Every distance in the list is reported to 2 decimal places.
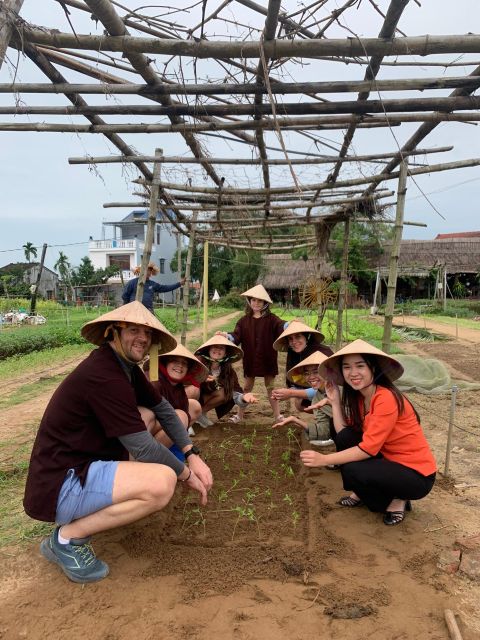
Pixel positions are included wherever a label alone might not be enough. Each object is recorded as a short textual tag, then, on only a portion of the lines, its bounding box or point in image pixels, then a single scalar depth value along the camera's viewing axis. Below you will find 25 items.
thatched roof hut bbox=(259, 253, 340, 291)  27.70
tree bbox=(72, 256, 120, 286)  36.60
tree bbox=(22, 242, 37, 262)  42.37
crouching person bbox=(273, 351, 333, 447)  3.87
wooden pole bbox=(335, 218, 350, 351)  8.64
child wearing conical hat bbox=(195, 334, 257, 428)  4.59
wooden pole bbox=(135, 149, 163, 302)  5.83
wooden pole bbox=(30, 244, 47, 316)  21.59
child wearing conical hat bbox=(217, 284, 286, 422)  5.37
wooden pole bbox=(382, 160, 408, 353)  5.02
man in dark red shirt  2.26
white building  40.50
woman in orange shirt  2.71
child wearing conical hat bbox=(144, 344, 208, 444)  3.55
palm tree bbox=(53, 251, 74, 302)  39.09
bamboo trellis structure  2.55
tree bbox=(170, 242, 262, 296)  31.38
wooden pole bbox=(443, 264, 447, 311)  23.78
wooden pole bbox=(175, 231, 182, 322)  9.90
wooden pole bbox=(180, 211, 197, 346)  8.76
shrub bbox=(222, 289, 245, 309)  29.99
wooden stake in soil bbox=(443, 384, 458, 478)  3.48
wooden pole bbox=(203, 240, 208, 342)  8.65
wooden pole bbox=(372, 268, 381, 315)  22.52
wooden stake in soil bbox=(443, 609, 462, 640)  1.88
